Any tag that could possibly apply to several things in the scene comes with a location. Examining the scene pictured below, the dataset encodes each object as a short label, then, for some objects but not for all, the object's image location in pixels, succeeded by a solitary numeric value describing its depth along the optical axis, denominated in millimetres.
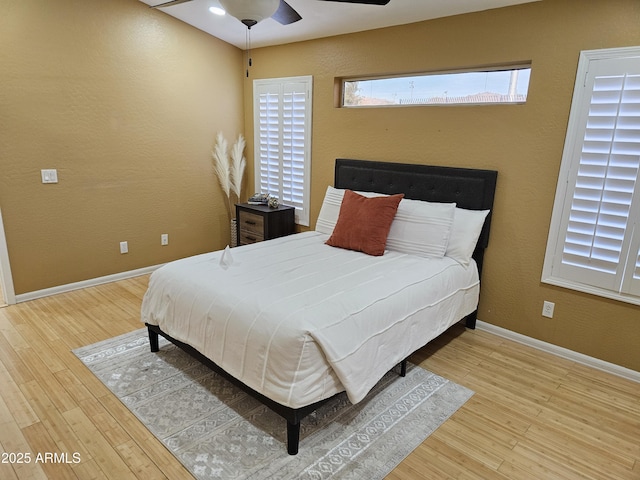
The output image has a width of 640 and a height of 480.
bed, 1973
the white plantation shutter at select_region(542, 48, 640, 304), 2562
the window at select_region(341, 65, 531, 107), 3141
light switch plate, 3619
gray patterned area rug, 1958
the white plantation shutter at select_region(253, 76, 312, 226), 4464
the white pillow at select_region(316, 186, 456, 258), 3125
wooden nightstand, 4449
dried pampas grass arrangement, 4883
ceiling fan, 2027
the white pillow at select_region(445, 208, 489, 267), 3123
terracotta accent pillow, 3172
